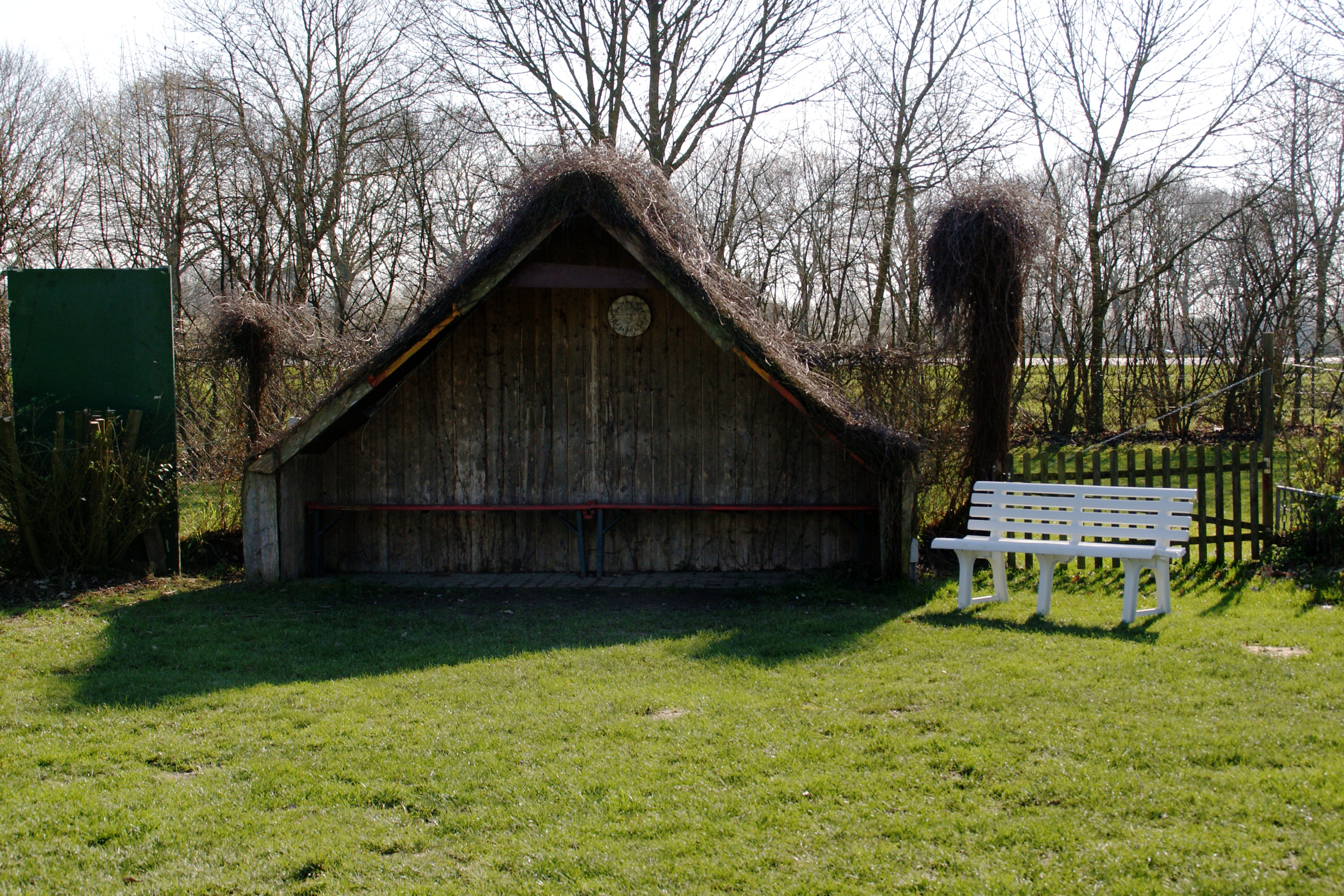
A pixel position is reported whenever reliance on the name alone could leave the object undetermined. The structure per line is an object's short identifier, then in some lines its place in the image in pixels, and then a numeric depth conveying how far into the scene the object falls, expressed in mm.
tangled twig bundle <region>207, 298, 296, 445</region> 10305
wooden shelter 9414
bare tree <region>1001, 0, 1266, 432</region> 17172
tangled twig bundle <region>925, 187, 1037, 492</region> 8930
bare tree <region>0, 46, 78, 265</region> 17797
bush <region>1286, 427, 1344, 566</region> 8344
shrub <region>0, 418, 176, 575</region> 8727
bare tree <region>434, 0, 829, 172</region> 17938
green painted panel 9336
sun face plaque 9453
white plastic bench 7023
